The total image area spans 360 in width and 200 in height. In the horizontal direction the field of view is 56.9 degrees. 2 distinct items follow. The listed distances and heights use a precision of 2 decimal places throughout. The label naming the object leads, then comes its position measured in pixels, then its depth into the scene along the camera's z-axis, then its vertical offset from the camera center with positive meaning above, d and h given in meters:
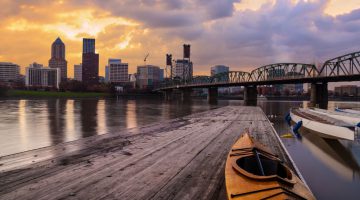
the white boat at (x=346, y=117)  35.91 -3.06
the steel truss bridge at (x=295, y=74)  81.28 +4.98
